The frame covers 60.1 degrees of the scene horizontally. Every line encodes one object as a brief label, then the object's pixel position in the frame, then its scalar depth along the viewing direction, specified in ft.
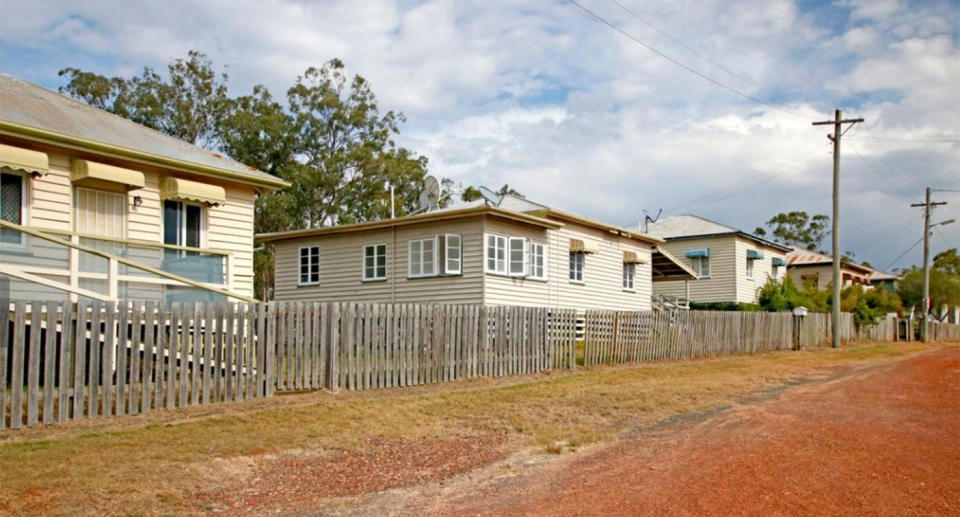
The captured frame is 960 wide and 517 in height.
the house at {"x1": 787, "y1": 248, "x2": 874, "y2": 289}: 175.63
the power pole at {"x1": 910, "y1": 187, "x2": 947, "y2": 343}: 158.53
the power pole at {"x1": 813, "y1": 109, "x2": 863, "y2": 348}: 106.01
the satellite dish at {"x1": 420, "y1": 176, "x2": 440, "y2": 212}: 90.74
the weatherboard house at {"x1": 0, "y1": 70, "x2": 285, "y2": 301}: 36.91
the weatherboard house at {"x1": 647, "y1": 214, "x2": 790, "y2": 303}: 130.93
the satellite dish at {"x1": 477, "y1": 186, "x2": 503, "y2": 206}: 91.26
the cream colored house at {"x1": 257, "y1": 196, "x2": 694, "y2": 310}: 75.82
